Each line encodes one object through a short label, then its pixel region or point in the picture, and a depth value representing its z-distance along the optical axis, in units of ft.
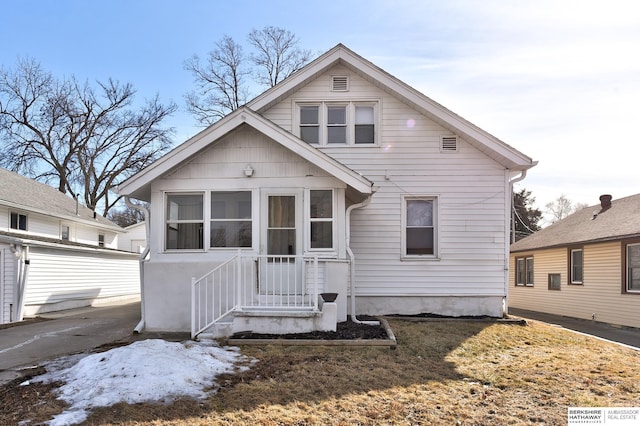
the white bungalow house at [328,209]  28.63
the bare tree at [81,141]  100.22
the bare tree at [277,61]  88.69
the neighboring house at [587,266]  42.34
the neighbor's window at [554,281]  55.11
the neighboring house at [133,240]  99.09
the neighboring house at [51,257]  44.55
